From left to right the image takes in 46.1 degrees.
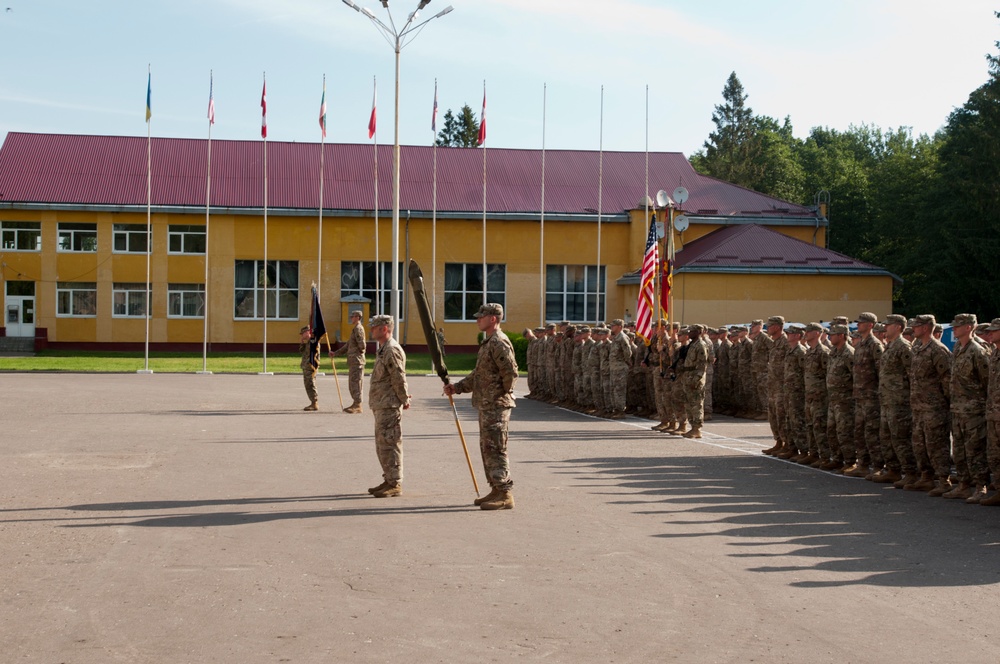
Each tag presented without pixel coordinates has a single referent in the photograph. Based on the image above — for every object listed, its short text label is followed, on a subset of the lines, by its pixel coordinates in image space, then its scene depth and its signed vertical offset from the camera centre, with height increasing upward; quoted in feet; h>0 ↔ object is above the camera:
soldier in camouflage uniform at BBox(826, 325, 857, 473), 48.60 -3.22
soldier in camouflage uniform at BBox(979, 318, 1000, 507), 39.09 -2.99
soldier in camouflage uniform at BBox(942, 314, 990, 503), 40.63 -2.84
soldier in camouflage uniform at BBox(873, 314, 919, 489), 44.70 -3.15
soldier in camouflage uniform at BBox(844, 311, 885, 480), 46.98 -3.23
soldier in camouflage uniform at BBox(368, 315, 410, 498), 39.73 -3.07
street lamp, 111.55 +16.72
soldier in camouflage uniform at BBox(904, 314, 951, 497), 42.42 -2.97
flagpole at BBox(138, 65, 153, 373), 132.56 +24.88
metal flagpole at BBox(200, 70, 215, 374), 136.98 +24.33
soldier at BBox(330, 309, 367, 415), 73.87 -2.44
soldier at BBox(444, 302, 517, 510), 37.11 -2.36
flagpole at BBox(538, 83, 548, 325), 166.30 +7.08
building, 174.70 +11.49
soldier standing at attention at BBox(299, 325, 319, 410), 78.43 -3.12
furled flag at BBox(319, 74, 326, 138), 141.90 +25.13
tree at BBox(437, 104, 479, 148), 339.77 +56.09
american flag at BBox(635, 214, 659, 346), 69.87 +1.84
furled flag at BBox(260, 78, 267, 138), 139.44 +25.17
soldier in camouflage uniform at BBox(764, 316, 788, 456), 53.31 -2.64
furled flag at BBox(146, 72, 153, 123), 132.57 +24.87
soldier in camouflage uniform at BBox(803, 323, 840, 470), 50.60 -3.04
